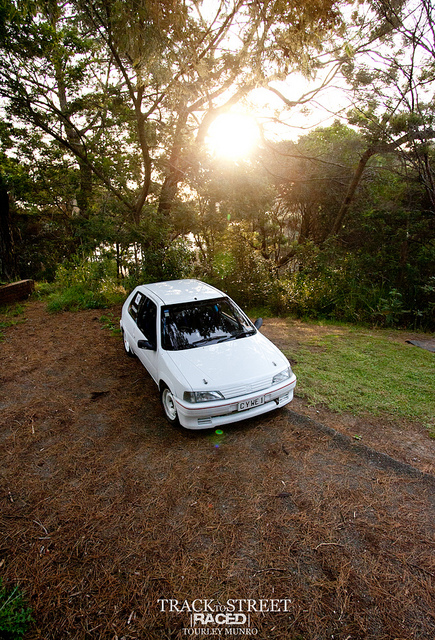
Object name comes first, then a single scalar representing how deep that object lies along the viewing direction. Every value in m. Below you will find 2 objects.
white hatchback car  3.49
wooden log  9.62
